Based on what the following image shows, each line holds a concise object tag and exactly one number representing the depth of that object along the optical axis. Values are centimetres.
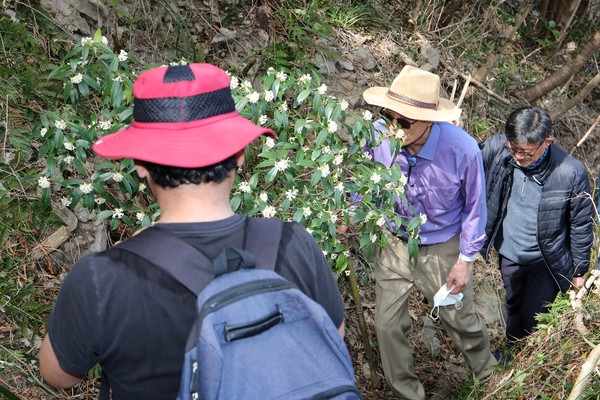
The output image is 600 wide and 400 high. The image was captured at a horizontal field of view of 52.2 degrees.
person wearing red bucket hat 165
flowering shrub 288
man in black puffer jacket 450
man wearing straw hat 423
